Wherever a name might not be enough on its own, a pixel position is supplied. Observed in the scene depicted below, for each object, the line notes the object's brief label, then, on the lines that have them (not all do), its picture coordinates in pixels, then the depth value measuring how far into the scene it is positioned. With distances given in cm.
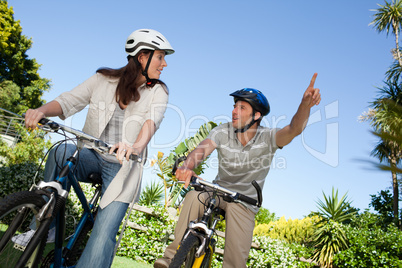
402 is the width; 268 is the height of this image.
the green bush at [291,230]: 1121
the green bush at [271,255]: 827
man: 345
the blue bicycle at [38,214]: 231
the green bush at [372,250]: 810
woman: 284
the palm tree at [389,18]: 2273
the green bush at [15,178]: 763
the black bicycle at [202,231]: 292
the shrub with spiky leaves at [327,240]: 896
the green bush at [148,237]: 792
